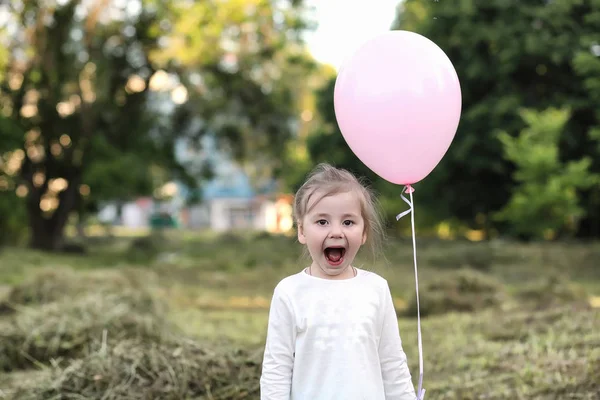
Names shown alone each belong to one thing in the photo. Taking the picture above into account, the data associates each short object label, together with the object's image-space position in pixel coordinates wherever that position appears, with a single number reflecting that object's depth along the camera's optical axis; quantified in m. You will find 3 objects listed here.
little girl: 2.41
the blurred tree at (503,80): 17.19
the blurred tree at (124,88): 18.61
